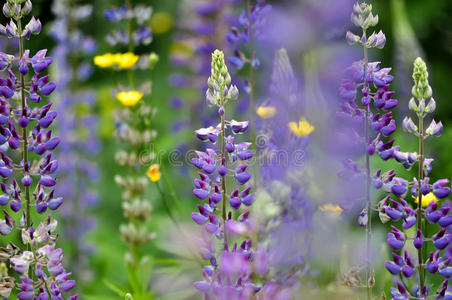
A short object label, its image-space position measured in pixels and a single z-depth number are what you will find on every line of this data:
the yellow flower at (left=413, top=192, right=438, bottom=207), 4.75
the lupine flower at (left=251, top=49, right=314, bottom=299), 4.49
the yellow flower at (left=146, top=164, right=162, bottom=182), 5.42
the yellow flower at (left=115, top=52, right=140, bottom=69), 6.32
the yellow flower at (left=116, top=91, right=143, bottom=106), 6.02
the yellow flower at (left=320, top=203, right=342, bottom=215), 4.72
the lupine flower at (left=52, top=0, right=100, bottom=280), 7.30
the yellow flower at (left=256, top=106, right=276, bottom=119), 5.37
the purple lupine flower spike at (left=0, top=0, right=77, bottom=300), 3.61
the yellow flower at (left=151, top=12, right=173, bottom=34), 11.92
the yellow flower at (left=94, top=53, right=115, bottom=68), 6.34
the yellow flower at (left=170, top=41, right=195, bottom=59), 9.25
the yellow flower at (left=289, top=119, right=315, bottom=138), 5.07
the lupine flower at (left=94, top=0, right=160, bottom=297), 6.07
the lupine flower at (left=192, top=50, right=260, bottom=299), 3.65
